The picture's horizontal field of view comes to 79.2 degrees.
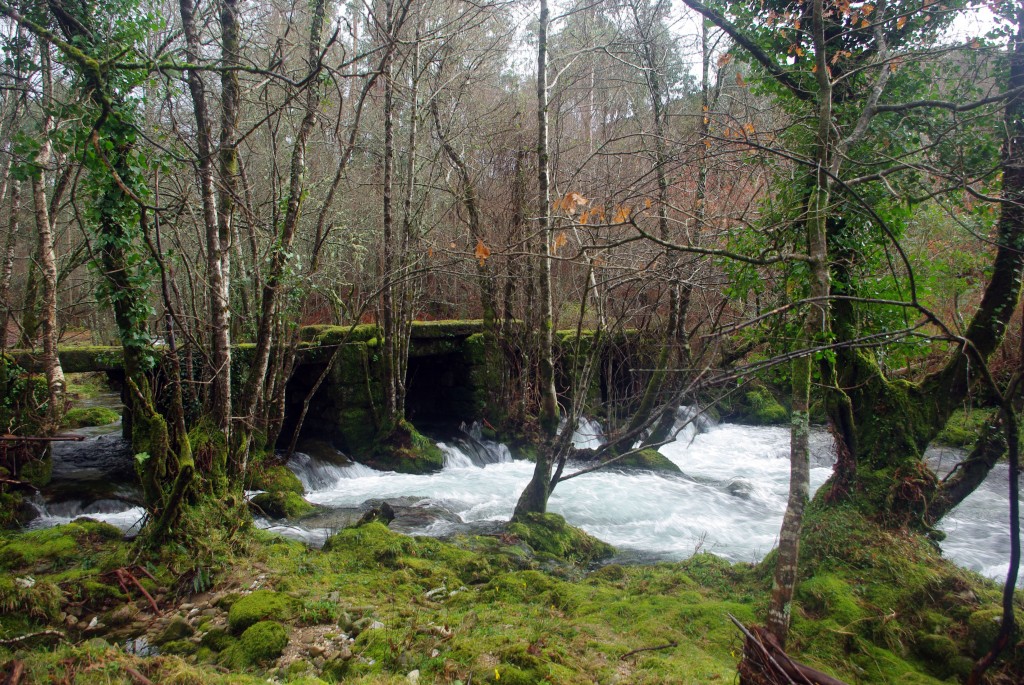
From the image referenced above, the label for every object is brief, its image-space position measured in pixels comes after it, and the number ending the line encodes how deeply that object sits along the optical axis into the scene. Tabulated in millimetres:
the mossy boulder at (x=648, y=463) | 11375
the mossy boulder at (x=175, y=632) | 4102
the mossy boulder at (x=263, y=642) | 3809
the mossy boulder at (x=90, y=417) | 11828
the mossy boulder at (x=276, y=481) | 8703
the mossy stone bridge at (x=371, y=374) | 10344
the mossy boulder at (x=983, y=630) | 4000
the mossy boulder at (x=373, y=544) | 5852
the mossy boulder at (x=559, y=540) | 6828
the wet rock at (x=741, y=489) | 10033
